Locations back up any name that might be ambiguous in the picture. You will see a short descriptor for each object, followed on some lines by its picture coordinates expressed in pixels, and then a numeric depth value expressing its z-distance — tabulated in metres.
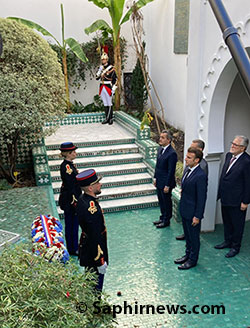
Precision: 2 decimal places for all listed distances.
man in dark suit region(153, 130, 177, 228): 6.14
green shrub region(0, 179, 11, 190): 7.70
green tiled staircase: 7.72
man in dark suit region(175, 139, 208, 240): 5.41
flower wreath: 4.96
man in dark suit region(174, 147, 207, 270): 5.04
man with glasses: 5.33
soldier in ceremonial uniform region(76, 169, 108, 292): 3.99
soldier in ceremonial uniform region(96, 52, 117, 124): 10.77
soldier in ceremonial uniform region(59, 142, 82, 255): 5.34
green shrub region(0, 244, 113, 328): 2.31
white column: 6.11
